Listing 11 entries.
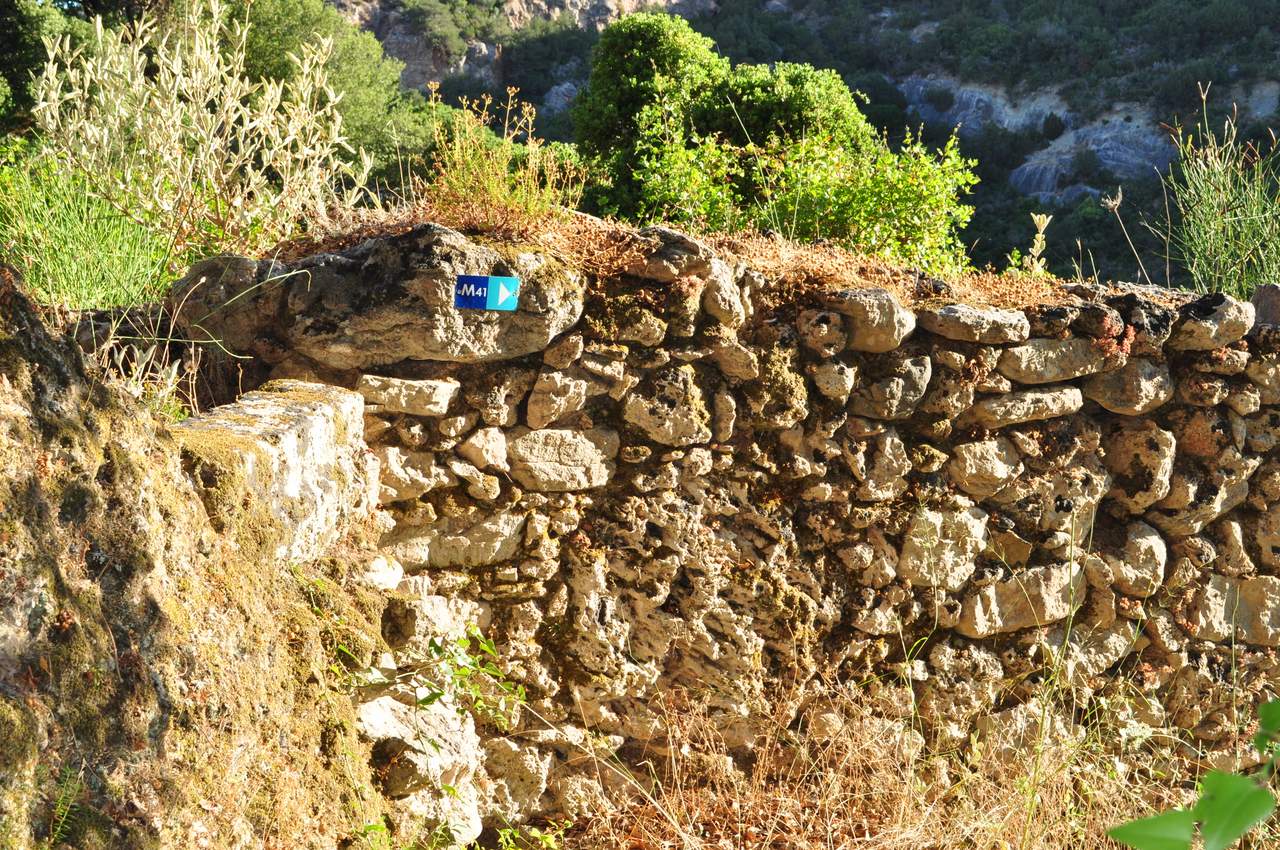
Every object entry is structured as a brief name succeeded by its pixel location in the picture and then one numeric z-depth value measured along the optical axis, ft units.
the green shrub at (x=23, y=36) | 44.70
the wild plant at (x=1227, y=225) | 17.53
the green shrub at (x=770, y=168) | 16.92
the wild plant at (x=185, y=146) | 13.47
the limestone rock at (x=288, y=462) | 7.43
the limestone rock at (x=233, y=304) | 10.56
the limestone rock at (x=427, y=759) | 8.56
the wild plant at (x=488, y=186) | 11.44
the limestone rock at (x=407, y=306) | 10.28
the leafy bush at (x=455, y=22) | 96.58
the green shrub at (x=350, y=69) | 50.70
